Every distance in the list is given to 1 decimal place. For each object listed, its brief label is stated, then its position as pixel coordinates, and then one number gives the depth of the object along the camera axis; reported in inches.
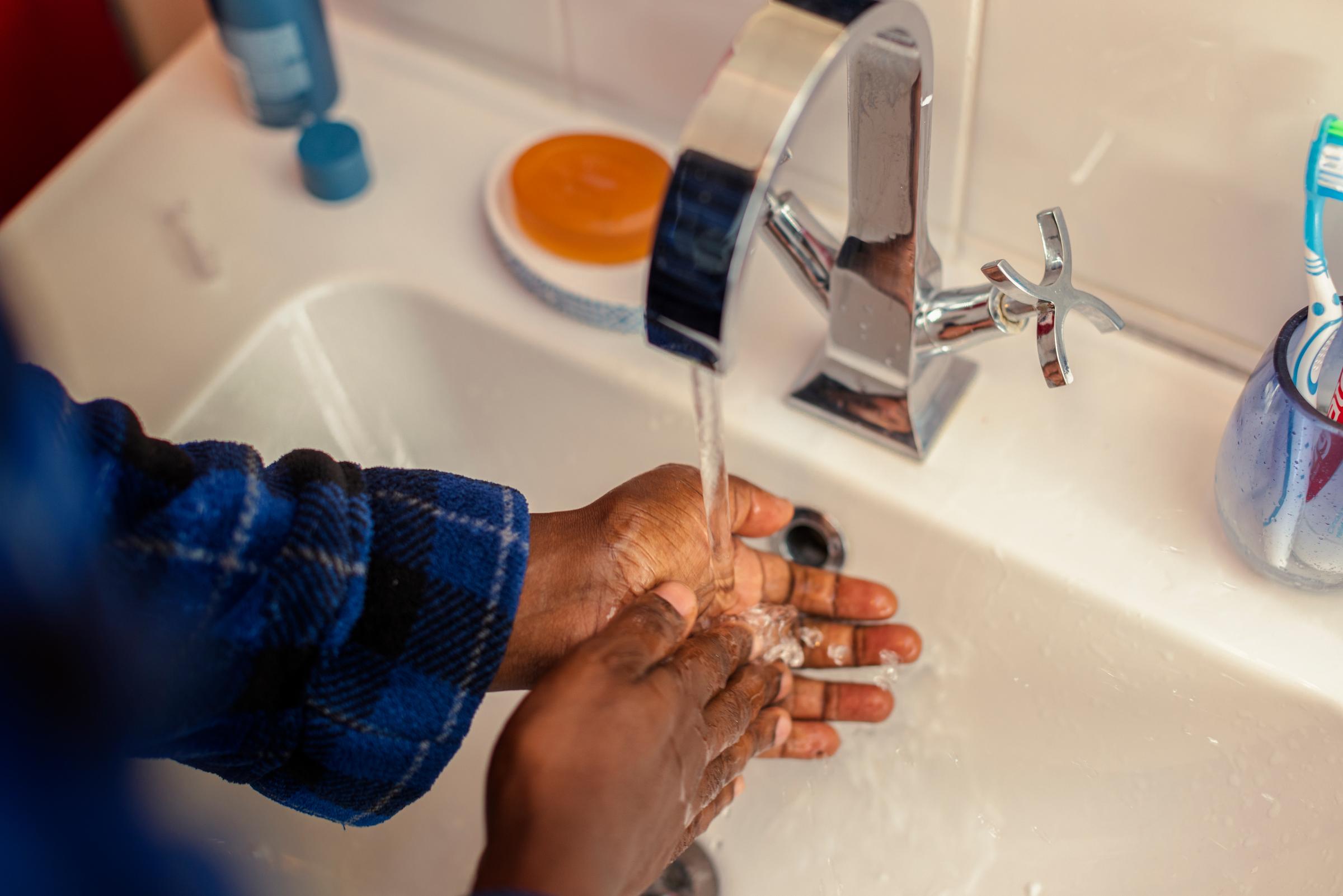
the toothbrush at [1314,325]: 18.6
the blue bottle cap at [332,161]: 27.3
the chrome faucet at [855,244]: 14.4
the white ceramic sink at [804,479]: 21.0
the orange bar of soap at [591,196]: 25.5
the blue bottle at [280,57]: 27.1
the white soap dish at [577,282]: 25.1
